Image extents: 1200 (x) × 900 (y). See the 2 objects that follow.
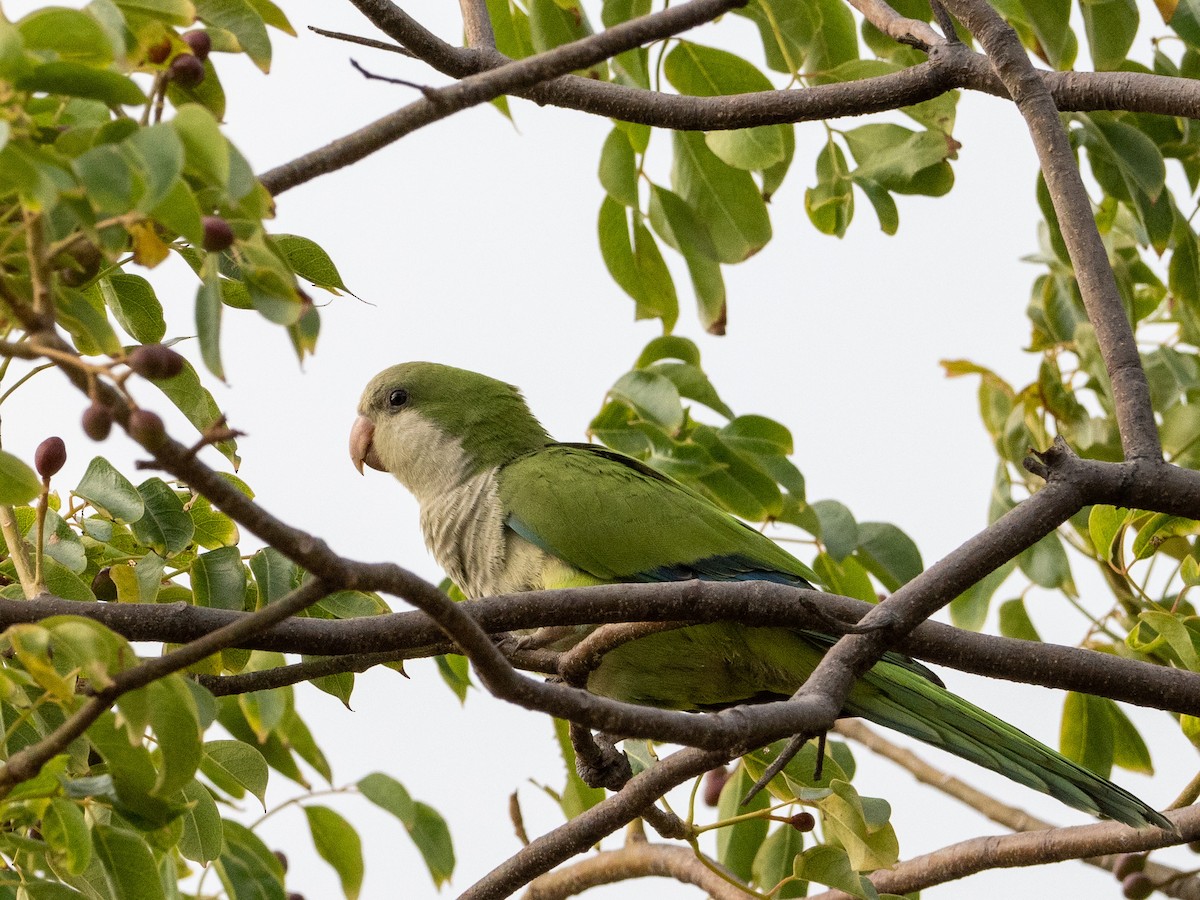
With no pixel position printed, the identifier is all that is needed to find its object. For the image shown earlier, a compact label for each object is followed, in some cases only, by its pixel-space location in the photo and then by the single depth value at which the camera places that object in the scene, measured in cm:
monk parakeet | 478
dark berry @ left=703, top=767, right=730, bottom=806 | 664
